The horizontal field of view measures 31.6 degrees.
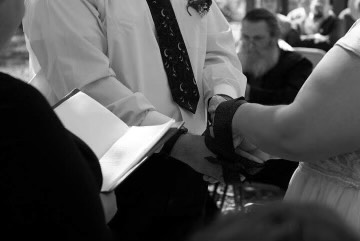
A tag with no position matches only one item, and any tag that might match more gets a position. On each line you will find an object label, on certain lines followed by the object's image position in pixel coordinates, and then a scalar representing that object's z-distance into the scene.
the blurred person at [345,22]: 9.90
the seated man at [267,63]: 4.85
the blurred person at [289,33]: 7.68
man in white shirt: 2.27
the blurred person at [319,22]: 10.41
